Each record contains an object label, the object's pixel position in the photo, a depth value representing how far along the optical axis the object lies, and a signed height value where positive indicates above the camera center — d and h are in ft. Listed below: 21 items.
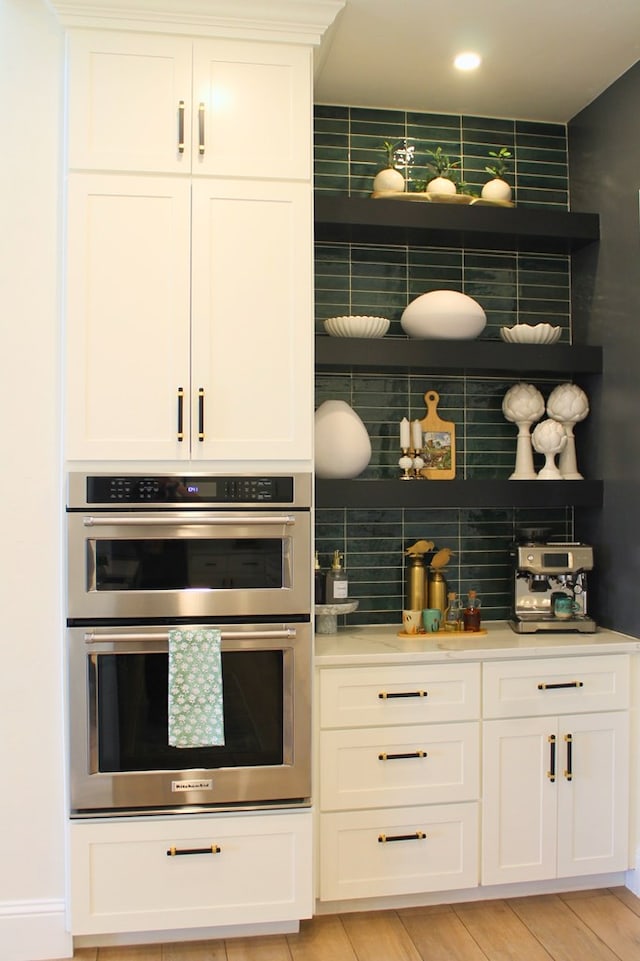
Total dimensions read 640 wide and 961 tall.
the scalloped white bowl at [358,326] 9.47 +1.66
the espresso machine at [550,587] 9.70 -1.32
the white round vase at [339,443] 9.34 +0.33
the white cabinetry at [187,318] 7.99 +1.49
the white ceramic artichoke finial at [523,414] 10.23 +0.73
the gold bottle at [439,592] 9.96 -1.40
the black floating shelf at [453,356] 9.29 +1.33
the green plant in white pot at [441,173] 9.87 +3.63
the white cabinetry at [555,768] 8.88 -3.13
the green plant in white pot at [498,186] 10.01 +3.42
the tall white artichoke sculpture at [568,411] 10.16 +0.76
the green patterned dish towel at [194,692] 7.91 -2.06
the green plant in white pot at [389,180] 9.77 +3.41
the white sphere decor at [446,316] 9.60 +1.79
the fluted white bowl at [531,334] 9.96 +1.66
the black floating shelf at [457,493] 9.23 -0.22
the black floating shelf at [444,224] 9.42 +2.85
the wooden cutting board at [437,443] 10.27 +0.37
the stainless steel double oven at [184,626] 7.96 -1.47
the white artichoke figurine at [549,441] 10.07 +0.39
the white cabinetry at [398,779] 8.58 -3.15
